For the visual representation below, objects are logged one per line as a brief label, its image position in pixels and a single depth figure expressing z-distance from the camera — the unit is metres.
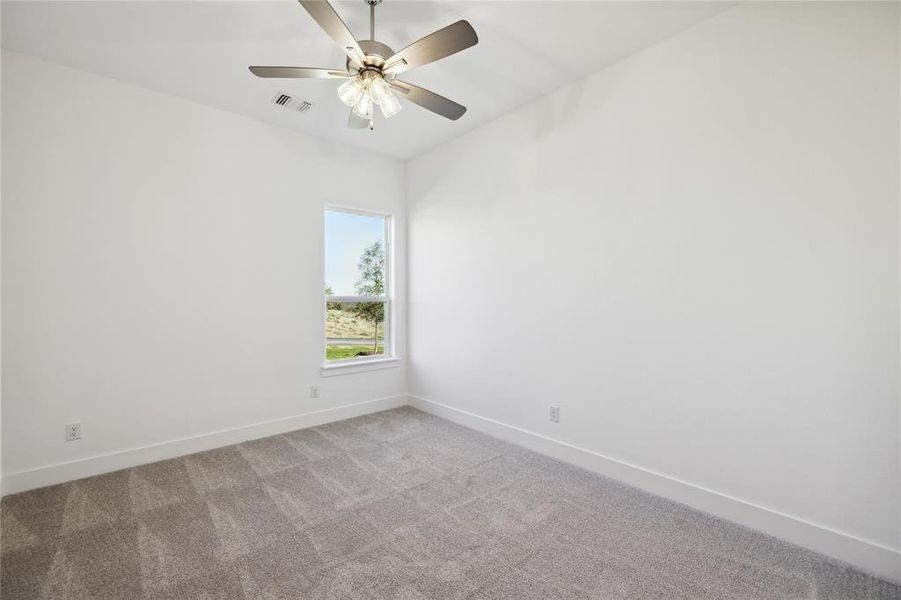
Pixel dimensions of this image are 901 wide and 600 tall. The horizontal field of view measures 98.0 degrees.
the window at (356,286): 4.14
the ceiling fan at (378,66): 1.71
